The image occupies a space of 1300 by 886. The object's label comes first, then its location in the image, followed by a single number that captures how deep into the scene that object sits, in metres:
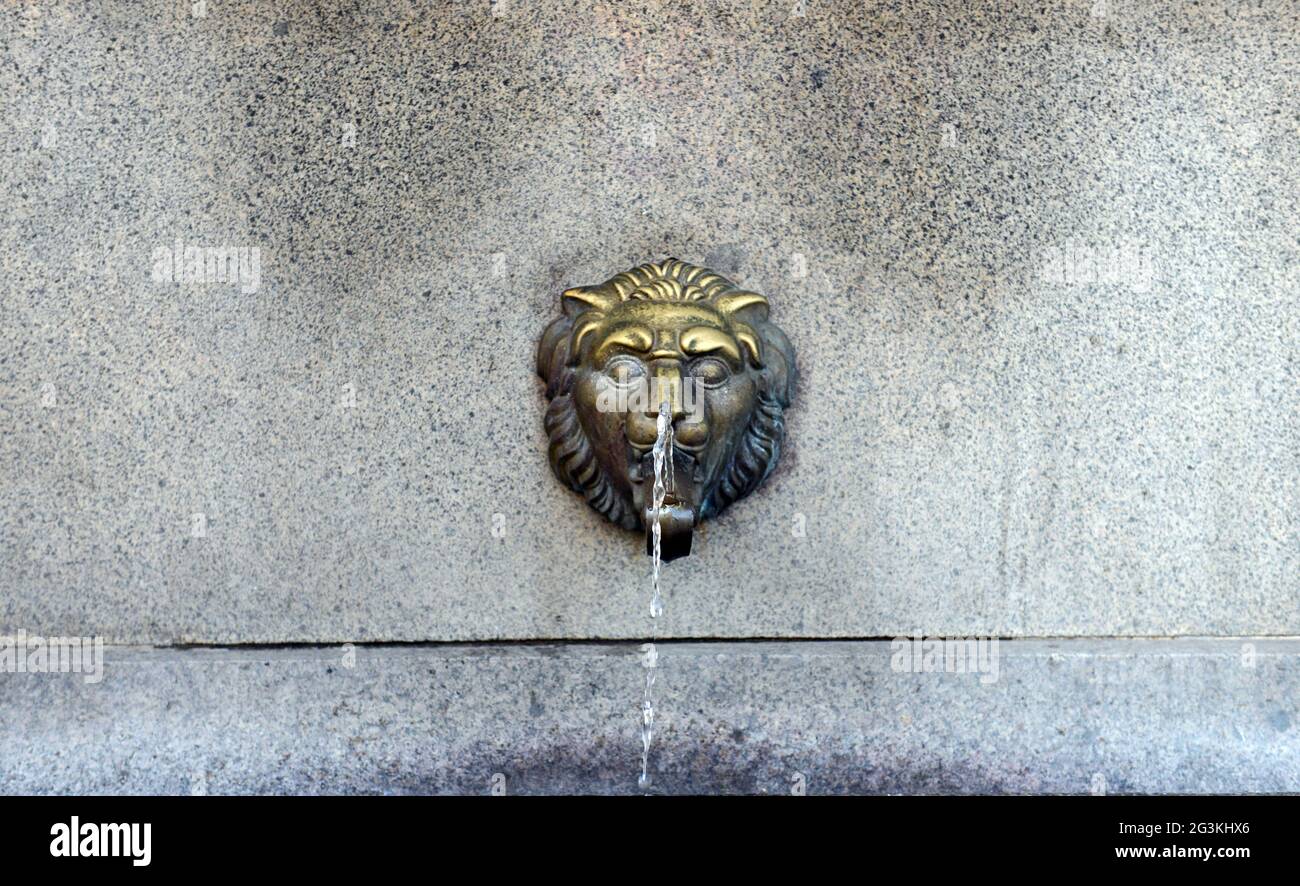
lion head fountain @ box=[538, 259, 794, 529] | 2.63
